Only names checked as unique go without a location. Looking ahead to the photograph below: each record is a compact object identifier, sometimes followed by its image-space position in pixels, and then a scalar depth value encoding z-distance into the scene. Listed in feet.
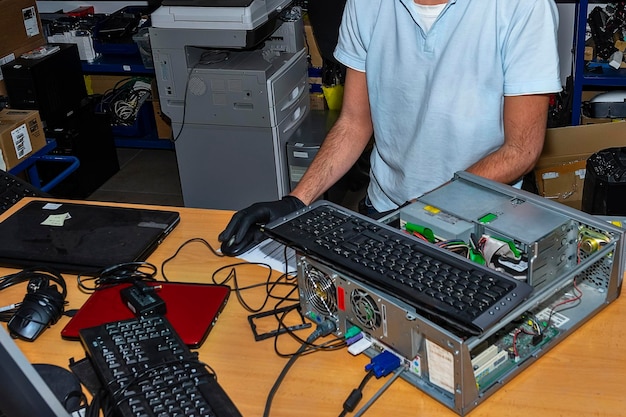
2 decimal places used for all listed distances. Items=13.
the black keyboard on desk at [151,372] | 3.55
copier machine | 9.71
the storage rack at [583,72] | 10.05
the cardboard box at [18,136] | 9.09
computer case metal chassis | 3.43
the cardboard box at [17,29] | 10.94
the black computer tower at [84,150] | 11.95
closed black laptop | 4.98
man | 4.92
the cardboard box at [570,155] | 9.87
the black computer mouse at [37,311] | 4.34
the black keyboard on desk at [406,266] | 3.28
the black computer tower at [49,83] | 10.87
